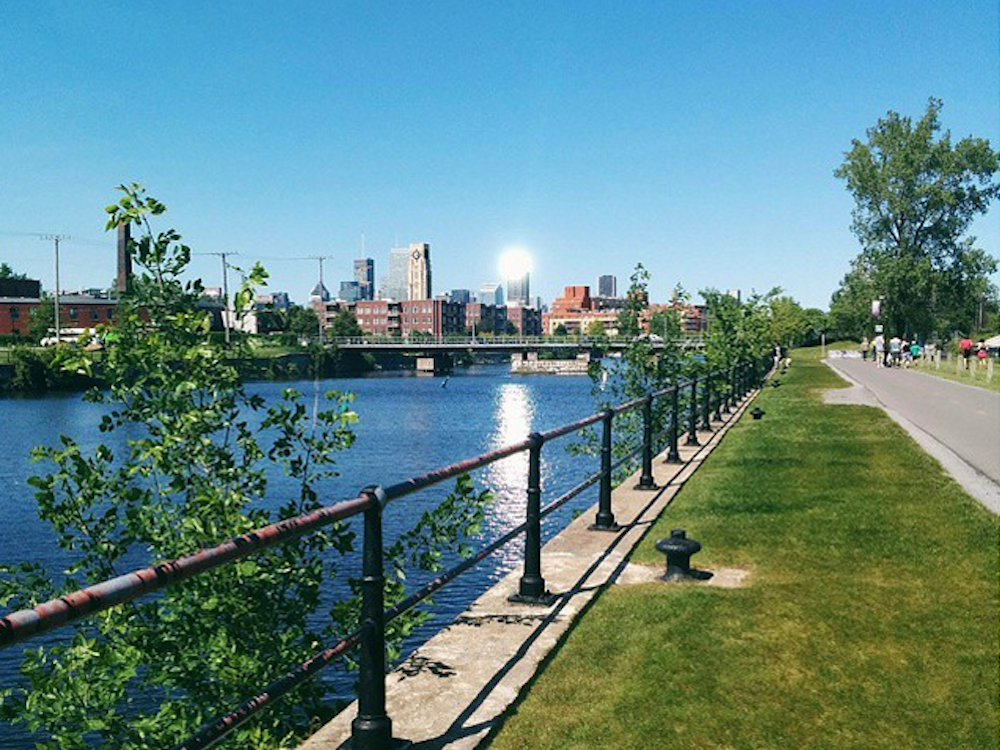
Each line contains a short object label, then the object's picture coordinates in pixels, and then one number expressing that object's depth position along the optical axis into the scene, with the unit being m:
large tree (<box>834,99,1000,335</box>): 62.53
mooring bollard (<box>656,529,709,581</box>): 7.07
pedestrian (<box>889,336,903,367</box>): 63.43
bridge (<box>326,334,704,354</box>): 126.06
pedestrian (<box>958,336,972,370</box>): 53.03
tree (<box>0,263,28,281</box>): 155.09
